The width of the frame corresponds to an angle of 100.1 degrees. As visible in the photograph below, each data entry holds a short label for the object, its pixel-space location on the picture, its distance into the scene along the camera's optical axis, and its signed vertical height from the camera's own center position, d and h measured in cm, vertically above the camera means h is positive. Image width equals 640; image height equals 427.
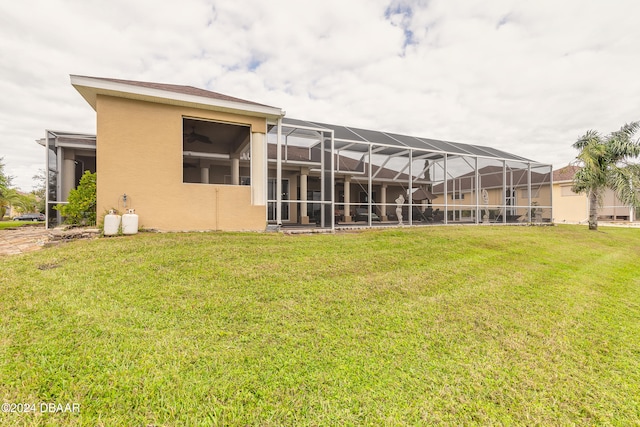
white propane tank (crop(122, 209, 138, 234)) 644 -16
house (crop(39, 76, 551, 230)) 677 +228
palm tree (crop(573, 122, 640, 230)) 1222 +227
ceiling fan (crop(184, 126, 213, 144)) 1031 +317
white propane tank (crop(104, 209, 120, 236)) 629 -18
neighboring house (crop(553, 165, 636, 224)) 2289 +73
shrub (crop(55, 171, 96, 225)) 734 +34
